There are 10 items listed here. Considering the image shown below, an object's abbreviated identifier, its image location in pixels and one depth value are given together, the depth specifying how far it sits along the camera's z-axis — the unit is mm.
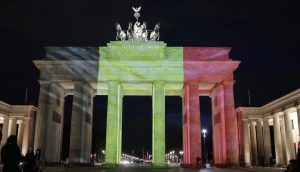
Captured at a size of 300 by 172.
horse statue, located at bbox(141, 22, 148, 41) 52309
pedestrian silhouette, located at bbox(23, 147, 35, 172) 15305
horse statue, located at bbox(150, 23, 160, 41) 52188
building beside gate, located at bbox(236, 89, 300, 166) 50094
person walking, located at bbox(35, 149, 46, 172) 16830
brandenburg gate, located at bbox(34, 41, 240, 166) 47750
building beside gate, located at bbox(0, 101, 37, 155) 59438
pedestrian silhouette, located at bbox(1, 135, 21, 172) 10695
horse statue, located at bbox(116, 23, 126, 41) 51938
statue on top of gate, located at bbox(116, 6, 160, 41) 52281
